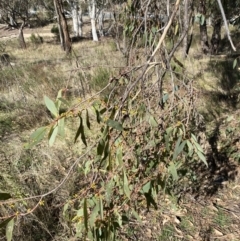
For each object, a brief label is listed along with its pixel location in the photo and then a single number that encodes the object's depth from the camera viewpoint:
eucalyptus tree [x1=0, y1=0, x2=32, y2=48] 16.70
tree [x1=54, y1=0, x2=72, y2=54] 10.07
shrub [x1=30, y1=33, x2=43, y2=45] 18.07
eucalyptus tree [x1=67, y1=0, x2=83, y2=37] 19.15
